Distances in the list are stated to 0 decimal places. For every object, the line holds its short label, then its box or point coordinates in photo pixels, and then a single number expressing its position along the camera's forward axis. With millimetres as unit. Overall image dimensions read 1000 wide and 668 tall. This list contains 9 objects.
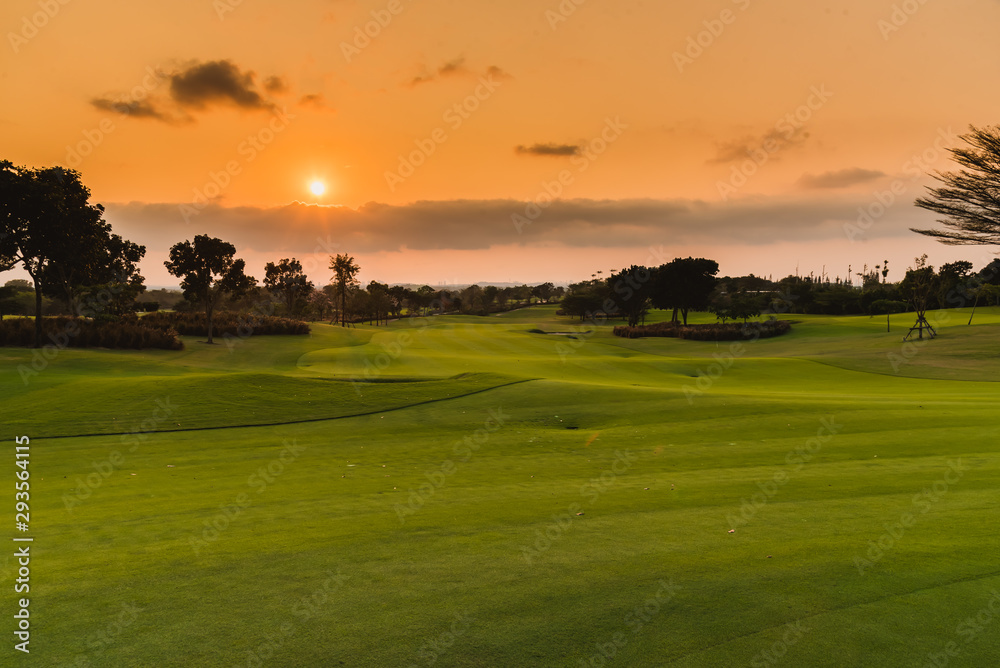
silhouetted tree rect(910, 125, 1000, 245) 41469
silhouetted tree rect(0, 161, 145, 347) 33281
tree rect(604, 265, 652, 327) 86819
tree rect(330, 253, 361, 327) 103938
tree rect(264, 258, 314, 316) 116219
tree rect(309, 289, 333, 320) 140075
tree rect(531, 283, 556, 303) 196125
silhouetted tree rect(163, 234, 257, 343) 50688
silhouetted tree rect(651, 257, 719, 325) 74500
